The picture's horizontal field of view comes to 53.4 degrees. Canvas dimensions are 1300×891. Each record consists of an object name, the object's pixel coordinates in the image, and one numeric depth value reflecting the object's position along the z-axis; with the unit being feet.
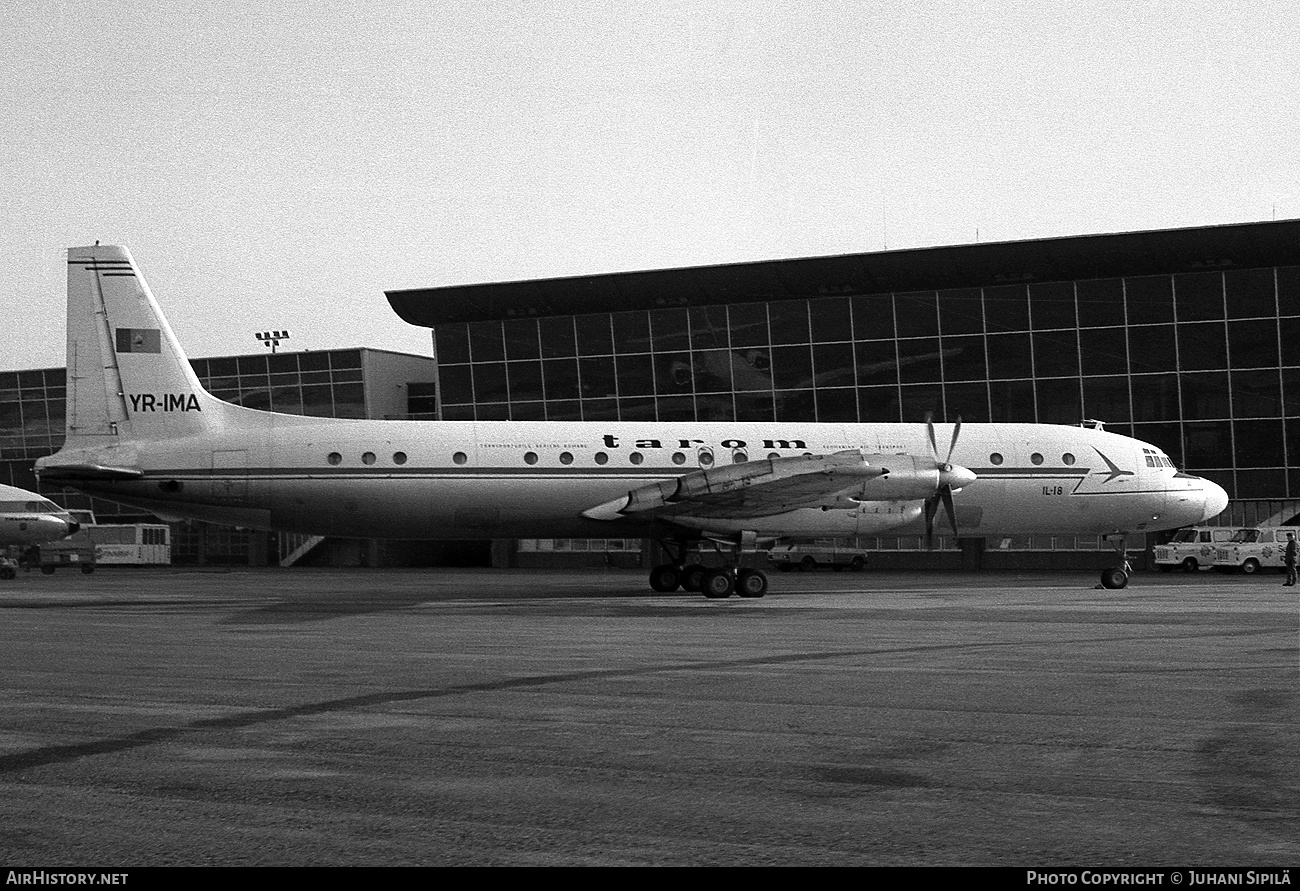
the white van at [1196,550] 187.62
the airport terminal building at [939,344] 198.80
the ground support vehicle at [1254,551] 183.01
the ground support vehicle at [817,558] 207.00
